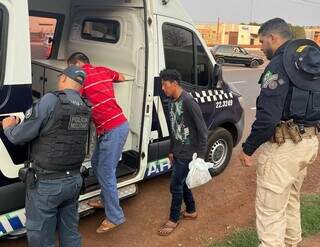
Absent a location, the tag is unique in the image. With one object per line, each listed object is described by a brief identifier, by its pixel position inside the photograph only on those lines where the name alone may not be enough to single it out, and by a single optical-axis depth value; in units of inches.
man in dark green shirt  106.1
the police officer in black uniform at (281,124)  87.9
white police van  90.4
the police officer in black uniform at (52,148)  79.9
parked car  691.6
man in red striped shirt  106.2
